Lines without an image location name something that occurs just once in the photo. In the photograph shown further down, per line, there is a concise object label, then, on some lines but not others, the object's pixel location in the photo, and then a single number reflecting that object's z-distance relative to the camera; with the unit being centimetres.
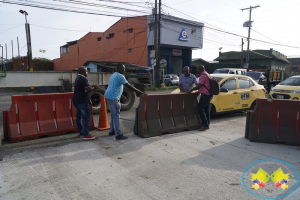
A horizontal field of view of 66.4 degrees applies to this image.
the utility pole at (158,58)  2200
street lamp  2096
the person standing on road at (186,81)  738
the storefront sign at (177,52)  3577
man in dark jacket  535
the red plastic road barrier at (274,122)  542
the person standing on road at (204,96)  640
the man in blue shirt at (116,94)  543
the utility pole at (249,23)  3741
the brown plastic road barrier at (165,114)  588
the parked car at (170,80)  2850
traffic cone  661
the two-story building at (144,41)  3166
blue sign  3266
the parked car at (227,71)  2292
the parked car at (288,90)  1098
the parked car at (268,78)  1727
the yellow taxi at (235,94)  802
